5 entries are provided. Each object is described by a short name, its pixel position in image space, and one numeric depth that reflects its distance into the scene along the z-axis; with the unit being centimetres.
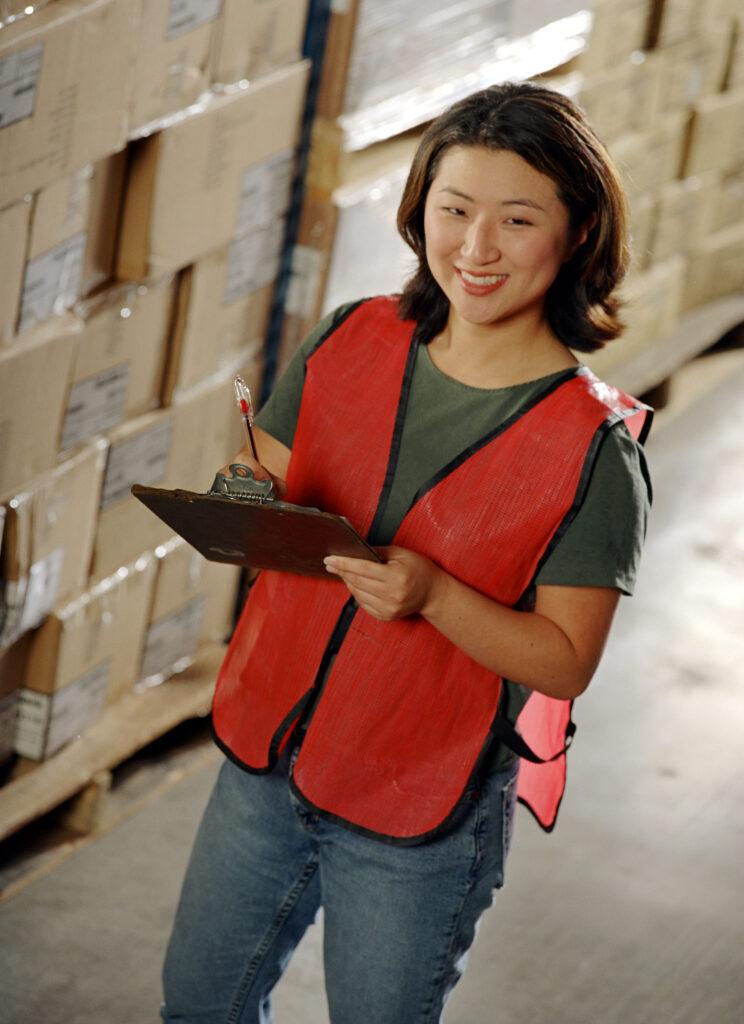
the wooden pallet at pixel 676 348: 588
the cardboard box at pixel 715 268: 653
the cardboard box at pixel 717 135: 598
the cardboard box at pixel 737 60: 614
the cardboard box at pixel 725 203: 642
